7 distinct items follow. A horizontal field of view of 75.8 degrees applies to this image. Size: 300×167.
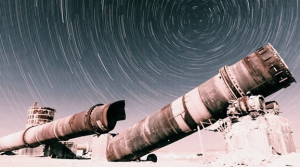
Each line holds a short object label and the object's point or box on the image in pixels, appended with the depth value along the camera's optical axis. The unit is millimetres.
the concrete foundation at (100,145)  15680
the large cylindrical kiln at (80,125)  14712
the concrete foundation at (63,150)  19109
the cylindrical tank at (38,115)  27500
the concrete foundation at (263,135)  8953
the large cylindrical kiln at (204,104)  9891
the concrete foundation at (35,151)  20306
